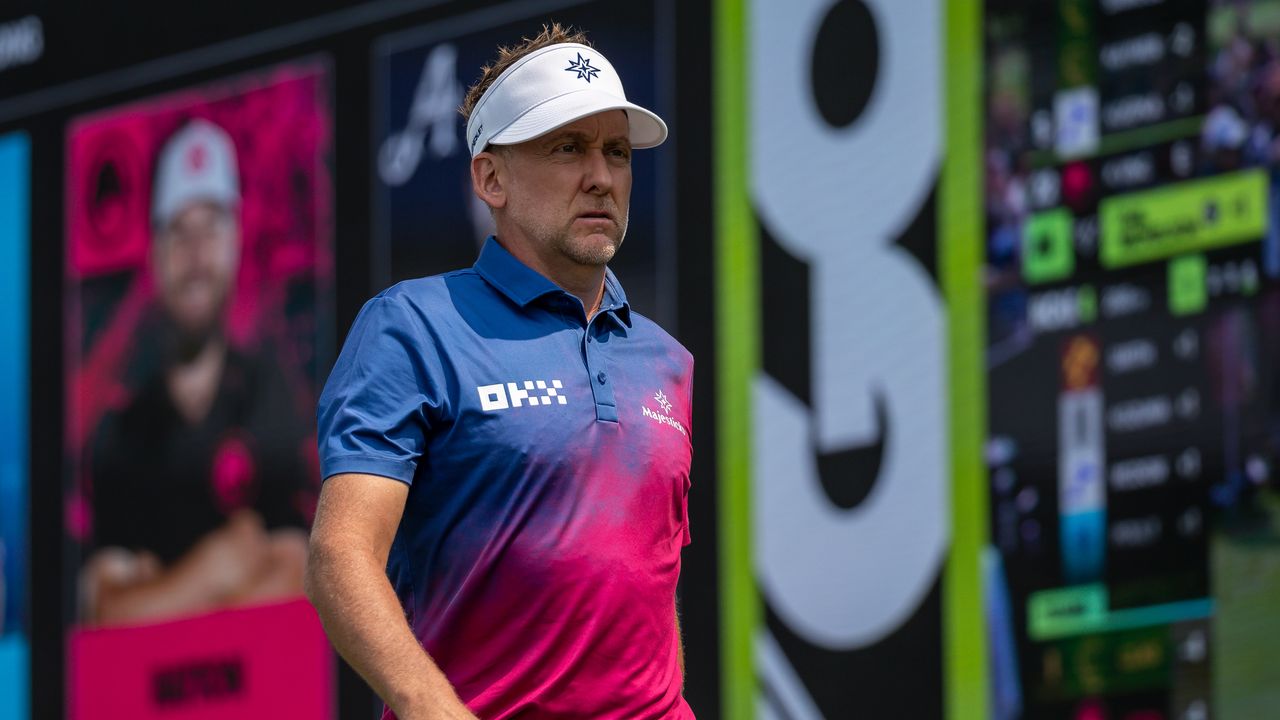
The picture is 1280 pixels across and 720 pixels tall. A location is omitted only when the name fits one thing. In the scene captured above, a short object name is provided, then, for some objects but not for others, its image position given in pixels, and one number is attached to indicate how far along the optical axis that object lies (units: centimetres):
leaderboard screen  968
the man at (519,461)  473
